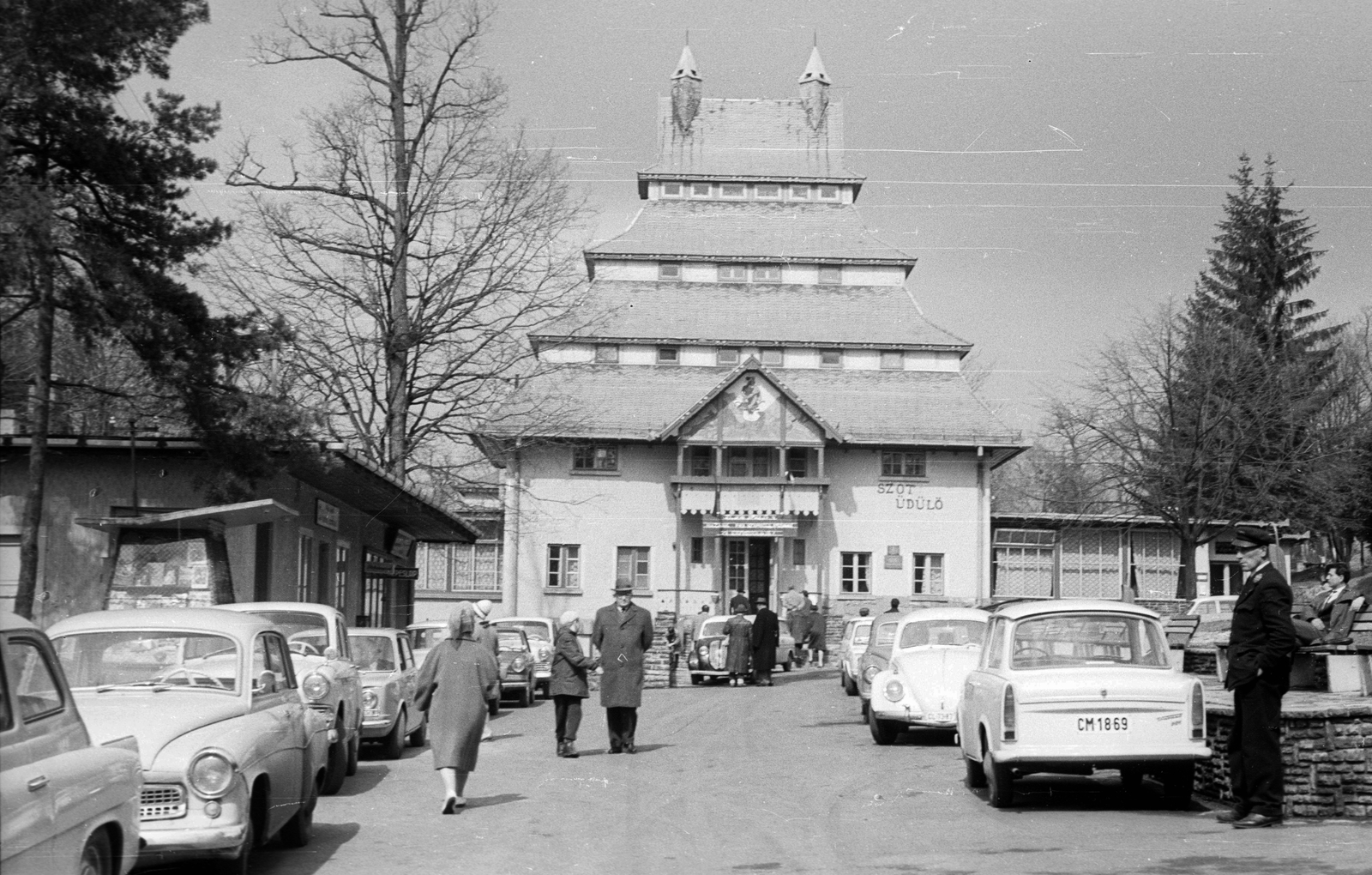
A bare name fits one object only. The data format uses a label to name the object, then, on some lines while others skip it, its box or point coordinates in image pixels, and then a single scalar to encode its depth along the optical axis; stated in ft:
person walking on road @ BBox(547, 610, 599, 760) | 61.77
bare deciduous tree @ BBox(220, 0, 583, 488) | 114.32
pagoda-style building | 185.47
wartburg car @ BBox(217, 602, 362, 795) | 49.26
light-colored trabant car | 42.63
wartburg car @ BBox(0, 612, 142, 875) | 21.07
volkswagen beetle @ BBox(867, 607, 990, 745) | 65.51
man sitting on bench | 59.41
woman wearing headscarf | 44.93
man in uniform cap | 39.29
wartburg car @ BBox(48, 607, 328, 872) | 30.83
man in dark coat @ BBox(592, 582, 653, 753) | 63.36
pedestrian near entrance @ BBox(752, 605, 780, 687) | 114.62
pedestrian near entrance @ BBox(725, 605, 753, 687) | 114.11
